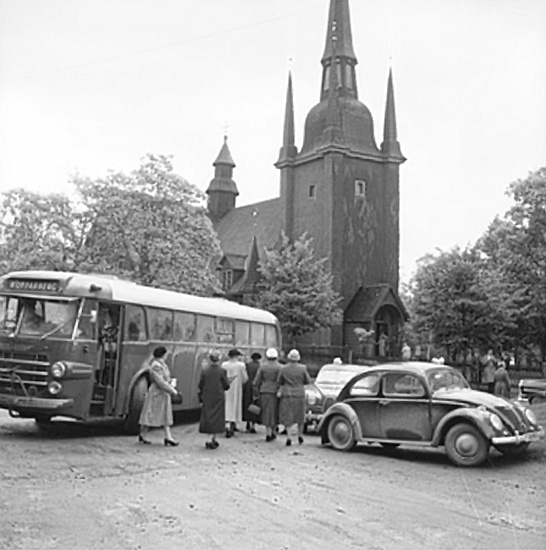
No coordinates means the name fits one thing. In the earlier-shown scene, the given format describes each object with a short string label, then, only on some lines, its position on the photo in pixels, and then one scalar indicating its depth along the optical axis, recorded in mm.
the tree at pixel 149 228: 39438
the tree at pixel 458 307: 39125
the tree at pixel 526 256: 43219
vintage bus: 14195
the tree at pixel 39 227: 39500
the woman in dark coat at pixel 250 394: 16750
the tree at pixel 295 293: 46750
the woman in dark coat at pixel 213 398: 13914
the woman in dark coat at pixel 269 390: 15258
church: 55812
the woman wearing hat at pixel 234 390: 15885
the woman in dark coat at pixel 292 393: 15018
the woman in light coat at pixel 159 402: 14219
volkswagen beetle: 12531
